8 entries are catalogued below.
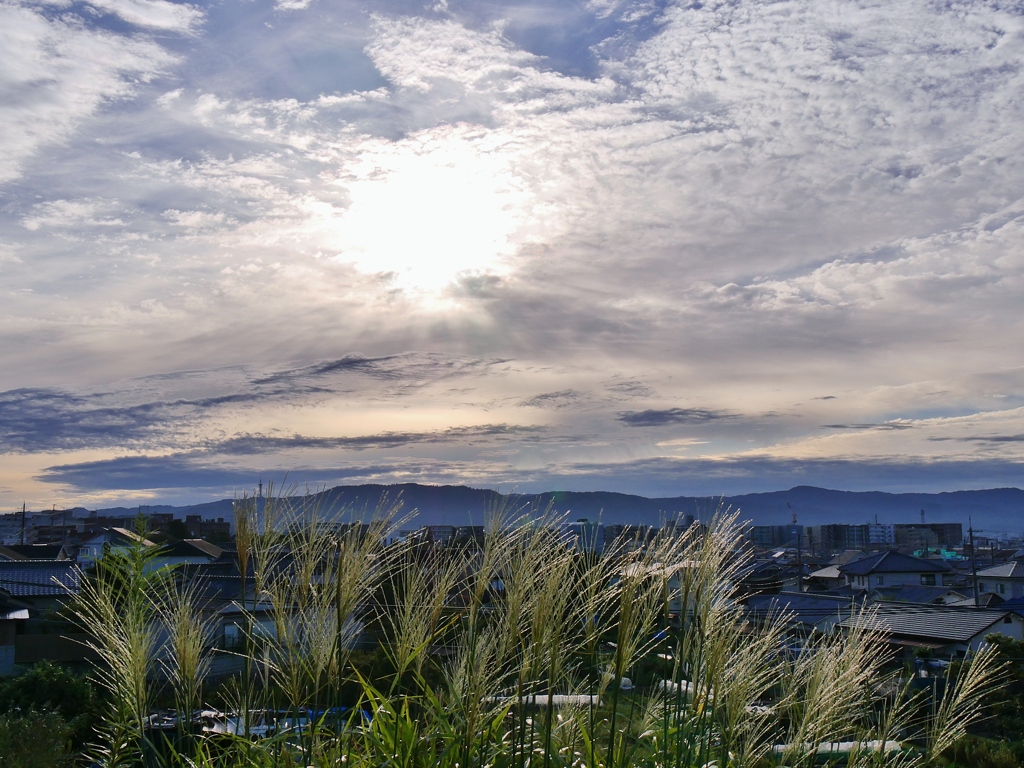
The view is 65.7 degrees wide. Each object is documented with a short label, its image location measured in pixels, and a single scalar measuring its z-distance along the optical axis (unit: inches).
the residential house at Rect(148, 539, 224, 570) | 1350.1
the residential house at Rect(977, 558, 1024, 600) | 1739.7
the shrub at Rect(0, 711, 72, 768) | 190.2
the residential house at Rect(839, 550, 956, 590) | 1755.2
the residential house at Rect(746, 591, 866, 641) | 893.6
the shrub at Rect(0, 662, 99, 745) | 382.9
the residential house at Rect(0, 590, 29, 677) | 719.1
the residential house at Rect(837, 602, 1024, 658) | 868.6
